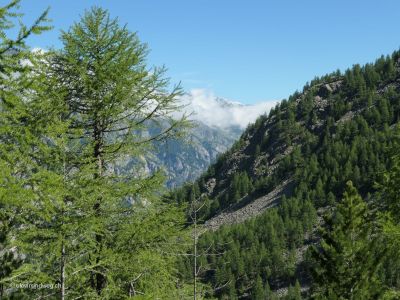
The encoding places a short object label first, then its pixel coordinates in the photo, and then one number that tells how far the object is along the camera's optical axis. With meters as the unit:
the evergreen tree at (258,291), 116.38
